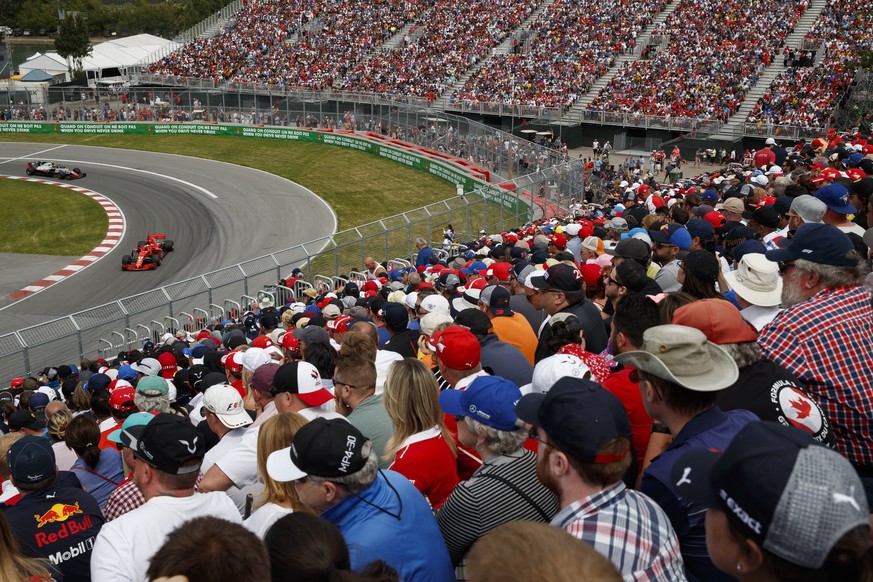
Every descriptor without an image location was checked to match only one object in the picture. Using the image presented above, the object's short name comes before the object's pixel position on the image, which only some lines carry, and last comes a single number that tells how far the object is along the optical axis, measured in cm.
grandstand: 4147
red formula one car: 2831
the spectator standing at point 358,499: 387
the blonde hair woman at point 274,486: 430
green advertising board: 3913
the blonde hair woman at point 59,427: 793
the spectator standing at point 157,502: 395
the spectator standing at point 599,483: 337
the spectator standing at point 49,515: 488
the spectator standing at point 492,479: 427
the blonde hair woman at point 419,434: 488
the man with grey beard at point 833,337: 465
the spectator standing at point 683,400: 378
